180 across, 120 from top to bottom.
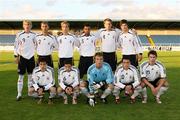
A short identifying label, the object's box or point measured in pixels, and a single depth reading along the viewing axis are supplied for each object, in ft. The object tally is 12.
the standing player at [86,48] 28.02
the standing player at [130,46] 27.91
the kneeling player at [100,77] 25.02
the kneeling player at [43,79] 25.30
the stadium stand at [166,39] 195.55
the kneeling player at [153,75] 25.49
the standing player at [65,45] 27.40
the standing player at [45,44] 27.20
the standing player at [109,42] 28.24
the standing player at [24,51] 27.32
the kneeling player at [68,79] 25.15
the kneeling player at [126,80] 25.17
